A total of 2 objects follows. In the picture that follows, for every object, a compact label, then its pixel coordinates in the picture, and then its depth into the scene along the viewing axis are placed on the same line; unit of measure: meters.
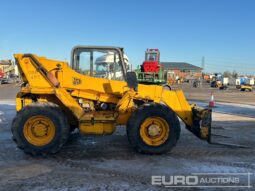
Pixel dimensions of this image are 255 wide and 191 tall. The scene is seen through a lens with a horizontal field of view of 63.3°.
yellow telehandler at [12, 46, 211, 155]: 4.34
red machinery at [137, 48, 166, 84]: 16.46
